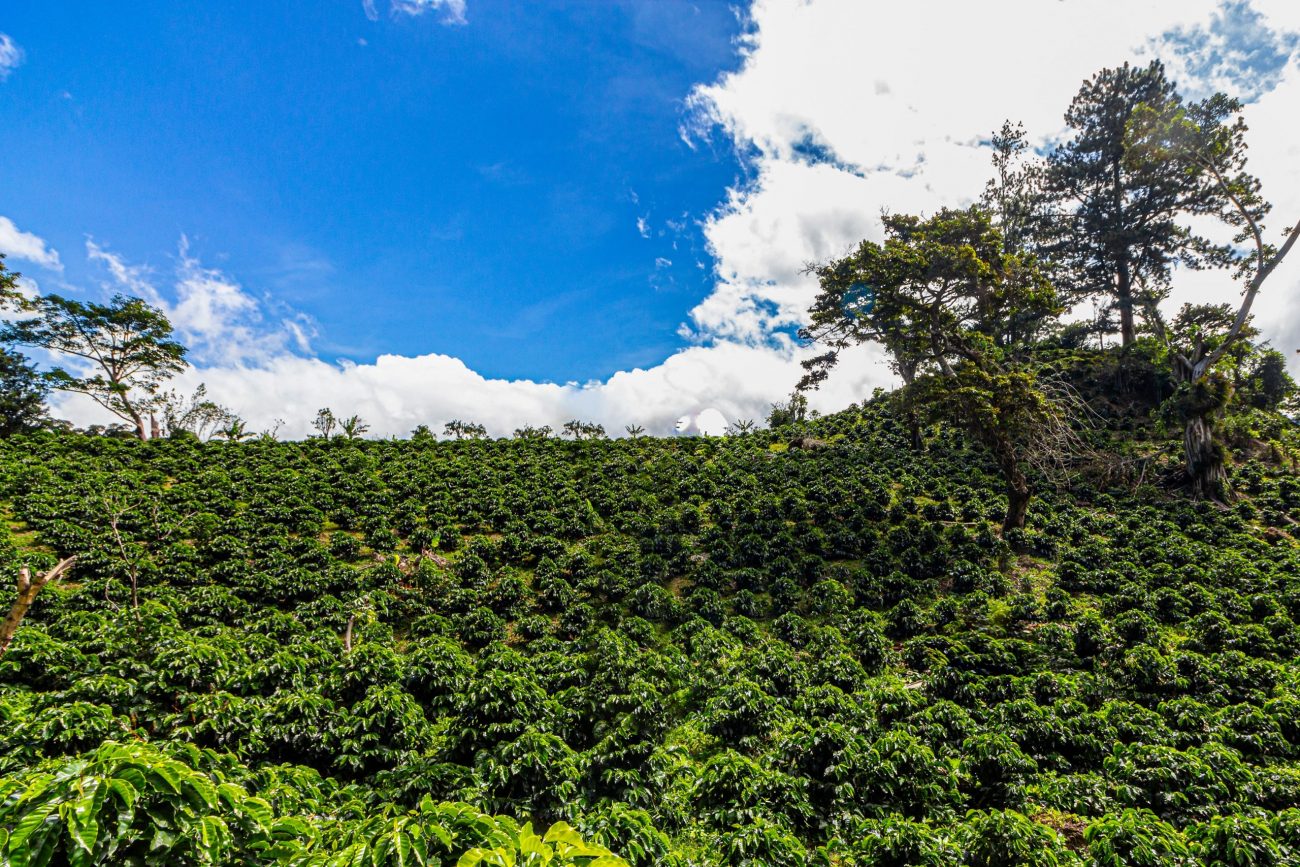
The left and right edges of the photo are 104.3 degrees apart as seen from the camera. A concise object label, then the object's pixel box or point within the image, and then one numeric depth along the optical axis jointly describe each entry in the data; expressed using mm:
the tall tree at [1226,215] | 23625
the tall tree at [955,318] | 20281
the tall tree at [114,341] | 35844
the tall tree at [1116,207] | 34812
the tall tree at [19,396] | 35094
